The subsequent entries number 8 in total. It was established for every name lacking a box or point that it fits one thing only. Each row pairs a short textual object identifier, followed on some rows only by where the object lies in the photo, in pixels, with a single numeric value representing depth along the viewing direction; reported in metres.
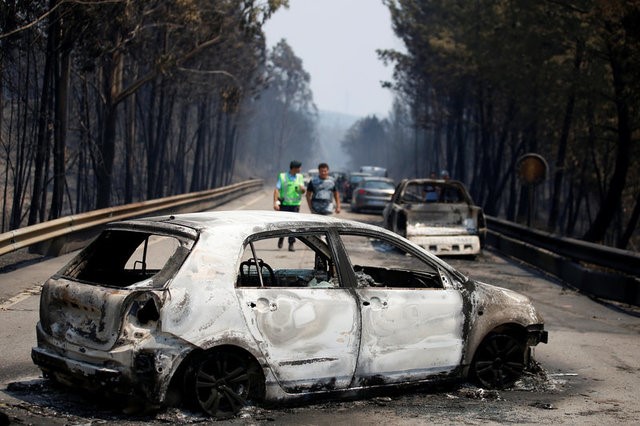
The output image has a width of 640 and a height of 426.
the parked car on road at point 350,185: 49.59
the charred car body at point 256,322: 6.19
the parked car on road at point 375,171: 56.22
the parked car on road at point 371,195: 38.22
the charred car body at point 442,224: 19.75
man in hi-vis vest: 18.06
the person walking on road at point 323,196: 18.61
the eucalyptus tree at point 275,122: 154.12
